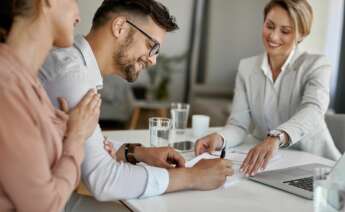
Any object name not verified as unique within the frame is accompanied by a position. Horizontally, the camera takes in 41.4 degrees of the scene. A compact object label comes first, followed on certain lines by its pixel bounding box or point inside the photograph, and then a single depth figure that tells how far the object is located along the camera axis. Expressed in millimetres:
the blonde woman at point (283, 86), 1913
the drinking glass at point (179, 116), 2027
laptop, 1098
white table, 1132
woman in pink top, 877
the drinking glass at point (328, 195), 976
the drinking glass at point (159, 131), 1693
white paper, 1368
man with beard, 1152
